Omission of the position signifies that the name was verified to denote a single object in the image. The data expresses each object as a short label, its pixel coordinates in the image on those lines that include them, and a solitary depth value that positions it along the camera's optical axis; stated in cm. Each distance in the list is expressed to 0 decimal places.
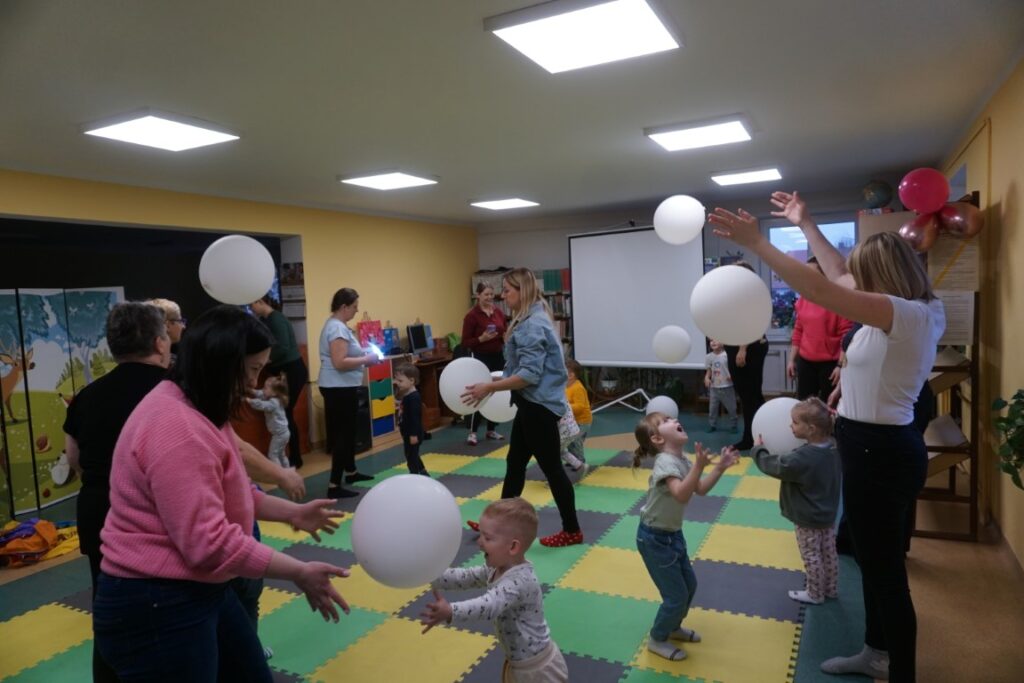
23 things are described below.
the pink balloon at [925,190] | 358
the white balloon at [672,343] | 577
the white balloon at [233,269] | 343
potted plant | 263
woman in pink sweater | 135
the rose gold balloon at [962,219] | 359
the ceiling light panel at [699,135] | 433
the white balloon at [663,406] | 524
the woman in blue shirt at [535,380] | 354
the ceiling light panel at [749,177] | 636
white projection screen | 791
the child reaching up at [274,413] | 529
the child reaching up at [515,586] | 186
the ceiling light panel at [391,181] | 561
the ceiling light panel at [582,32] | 242
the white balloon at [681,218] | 406
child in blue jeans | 254
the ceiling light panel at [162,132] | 357
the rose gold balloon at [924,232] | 369
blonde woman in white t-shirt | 191
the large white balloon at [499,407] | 437
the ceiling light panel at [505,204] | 756
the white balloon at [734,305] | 251
